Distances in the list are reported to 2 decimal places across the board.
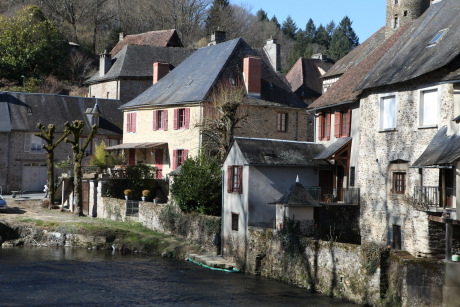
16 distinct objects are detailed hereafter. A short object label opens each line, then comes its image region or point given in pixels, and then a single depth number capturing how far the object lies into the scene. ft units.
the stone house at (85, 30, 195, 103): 180.65
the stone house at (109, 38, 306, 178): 129.49
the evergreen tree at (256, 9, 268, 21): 366.22
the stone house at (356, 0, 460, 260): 72.54
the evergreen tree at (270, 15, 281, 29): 361.59
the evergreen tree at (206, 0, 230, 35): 265.95
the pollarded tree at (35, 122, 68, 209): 129.70
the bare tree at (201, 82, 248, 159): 110.63
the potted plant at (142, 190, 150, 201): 124.88
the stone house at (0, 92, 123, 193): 150.30
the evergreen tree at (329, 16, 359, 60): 302.04
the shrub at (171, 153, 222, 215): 105.70
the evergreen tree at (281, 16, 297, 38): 364.42
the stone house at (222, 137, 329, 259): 91.35
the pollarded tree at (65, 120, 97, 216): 124.77
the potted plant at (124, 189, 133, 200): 124.57
